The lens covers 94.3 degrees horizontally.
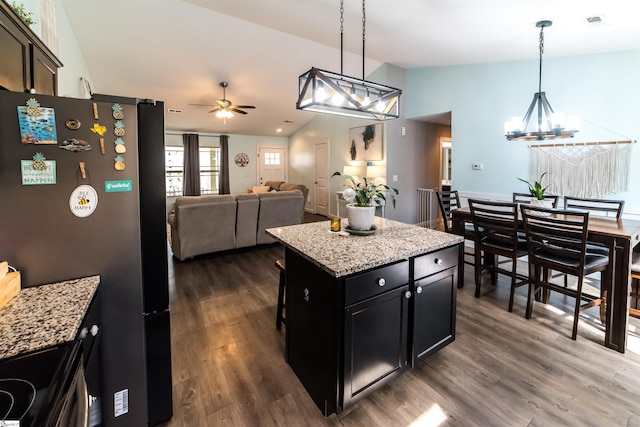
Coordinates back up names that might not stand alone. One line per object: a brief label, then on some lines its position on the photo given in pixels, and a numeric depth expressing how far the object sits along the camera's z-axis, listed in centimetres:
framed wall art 580
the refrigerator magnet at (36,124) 112
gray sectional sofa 402
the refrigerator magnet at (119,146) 128
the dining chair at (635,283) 228
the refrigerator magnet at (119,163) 129
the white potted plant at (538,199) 283
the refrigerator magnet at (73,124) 119
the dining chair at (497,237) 262
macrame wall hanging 351
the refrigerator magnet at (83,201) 123
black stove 64
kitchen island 147
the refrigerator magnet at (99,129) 124
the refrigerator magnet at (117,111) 127
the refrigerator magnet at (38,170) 114
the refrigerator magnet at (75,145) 119
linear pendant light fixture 183
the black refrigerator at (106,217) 114
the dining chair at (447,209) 326
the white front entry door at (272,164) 948
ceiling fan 511
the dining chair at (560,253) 223
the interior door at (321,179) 762
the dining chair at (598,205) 293
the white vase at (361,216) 204
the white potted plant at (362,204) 203
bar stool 237
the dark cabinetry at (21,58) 119
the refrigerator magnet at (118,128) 128
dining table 212
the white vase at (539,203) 287
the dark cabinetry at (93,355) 106
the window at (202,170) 841
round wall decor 911
